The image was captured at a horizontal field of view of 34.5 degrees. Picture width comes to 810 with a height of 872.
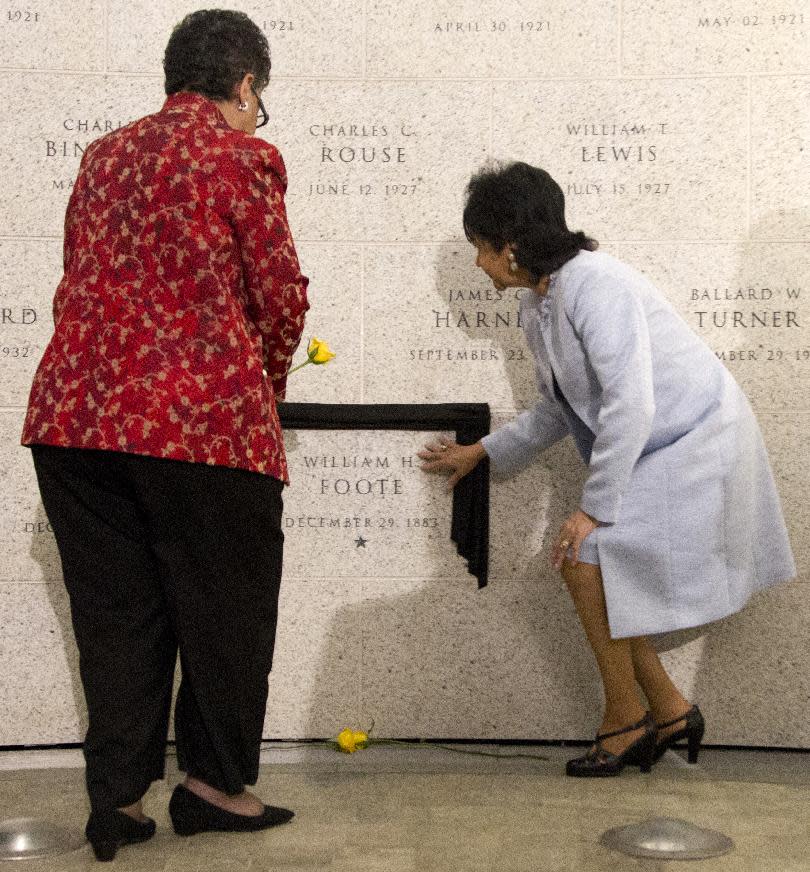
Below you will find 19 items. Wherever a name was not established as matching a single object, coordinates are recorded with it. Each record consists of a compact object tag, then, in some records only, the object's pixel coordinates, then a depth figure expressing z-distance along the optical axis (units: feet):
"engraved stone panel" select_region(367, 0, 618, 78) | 11.64
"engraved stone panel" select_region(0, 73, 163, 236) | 11.67
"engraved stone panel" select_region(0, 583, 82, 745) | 11.73
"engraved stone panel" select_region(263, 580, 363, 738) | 11.78
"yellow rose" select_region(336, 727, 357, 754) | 11.39
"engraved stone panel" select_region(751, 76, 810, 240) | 11.51
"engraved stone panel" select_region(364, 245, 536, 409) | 11.76
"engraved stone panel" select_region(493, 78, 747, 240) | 11.57
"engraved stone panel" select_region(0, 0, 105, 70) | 11.65
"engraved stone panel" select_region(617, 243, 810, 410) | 11.56
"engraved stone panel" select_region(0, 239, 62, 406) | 11.70
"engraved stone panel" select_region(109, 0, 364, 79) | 11.71
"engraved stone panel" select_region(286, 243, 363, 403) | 11.78
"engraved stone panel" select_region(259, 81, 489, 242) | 11.73
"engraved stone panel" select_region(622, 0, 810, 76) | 11.55
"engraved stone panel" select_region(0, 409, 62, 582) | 11.69
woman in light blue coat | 10.21
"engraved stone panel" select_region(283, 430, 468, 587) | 11.75
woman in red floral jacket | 7.99
